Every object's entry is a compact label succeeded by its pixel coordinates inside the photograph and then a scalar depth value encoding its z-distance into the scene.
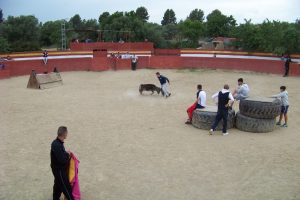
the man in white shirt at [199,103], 9.60
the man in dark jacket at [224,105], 8.50
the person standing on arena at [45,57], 20.59
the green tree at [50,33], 52.99
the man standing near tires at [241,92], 9.95
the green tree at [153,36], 38.09
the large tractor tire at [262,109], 9.09
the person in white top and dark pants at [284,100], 9.58
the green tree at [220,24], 45.23
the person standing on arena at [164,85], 13.47
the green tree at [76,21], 69.06
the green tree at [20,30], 41.99
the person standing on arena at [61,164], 4.99
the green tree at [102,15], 62.97
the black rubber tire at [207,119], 9.23
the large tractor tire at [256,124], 9.06
